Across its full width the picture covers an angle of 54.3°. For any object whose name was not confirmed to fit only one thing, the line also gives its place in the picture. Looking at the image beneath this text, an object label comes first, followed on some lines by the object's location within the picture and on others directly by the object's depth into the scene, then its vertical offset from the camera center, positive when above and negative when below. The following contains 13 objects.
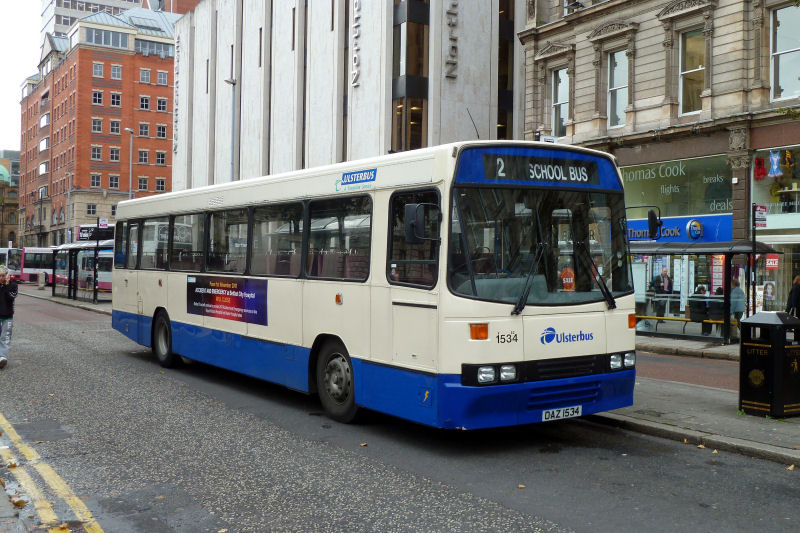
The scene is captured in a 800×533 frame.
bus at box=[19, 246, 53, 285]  63.78 -0.13
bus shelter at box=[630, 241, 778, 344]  18.62 -0.45
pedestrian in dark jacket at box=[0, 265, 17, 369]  13.04 -0.79
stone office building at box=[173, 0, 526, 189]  32.16 +8.46
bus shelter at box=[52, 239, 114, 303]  34.22 -0.57
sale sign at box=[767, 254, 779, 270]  20.42 +0.31
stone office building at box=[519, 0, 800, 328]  21.61 +5.16
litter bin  8.52 -1.02
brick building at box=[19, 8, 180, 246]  83.19 +16.34
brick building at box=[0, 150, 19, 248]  133.38 +9.30
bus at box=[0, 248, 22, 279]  68.75 +0.39
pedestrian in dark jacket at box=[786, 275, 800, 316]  18.77 -0.70
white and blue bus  7.07 -0.19
